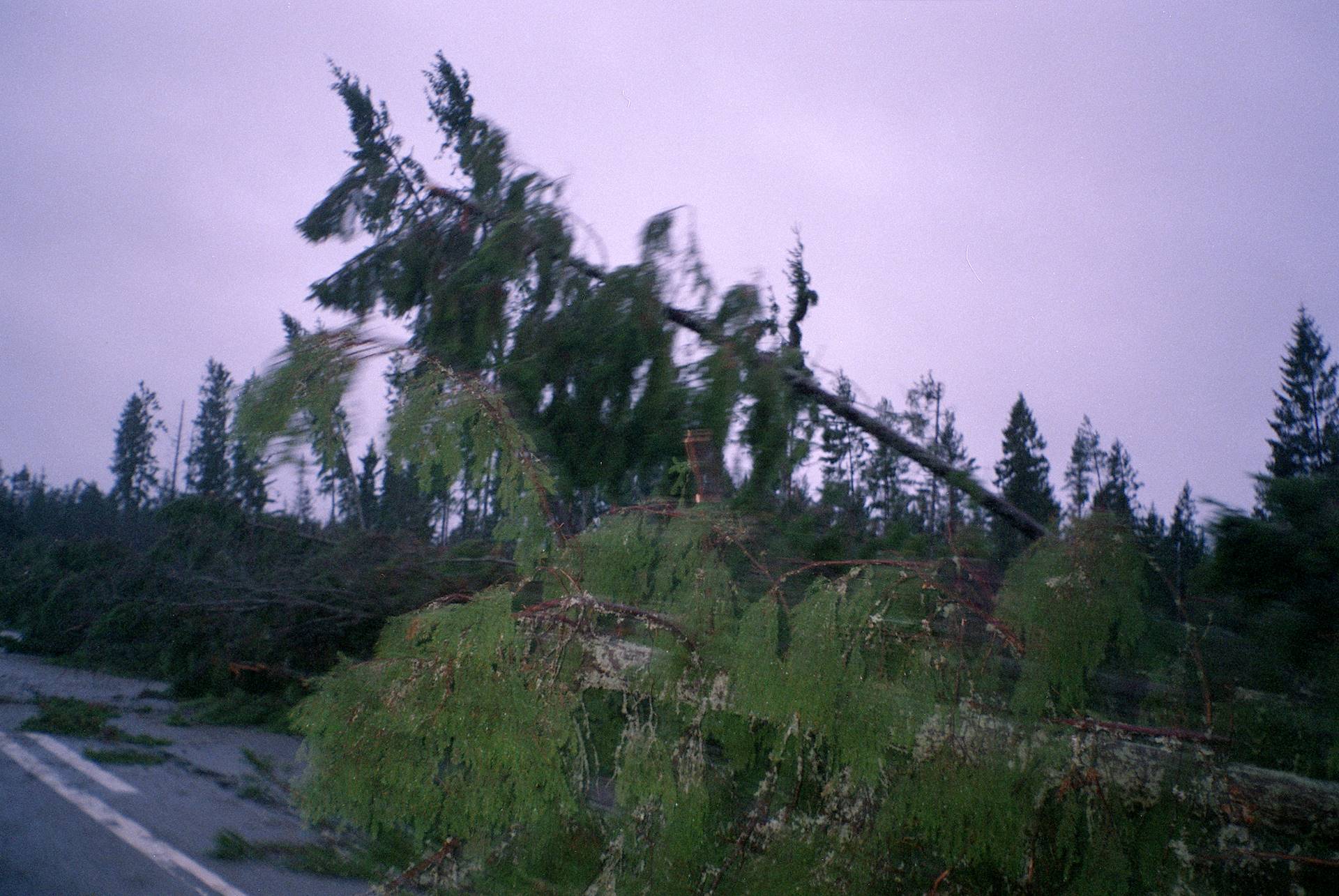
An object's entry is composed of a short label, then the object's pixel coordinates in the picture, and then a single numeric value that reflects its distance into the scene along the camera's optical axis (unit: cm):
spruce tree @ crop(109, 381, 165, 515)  5450
